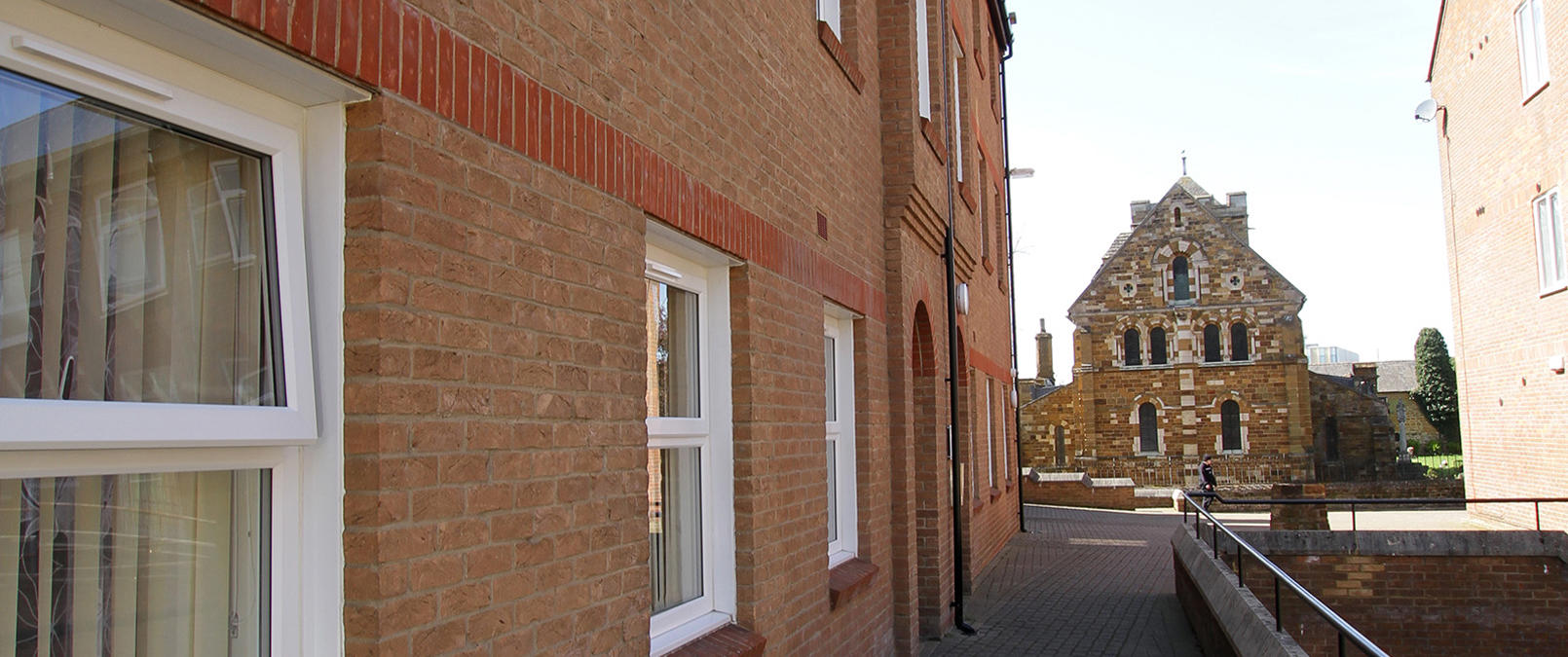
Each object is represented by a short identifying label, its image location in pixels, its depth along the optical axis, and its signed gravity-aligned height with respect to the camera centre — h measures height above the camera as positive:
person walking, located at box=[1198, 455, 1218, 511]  26.81 -1.85
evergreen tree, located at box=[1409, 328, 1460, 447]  59.81 +0.43
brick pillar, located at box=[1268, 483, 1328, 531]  13.17 -1.43
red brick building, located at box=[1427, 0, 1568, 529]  17.95 +2.87
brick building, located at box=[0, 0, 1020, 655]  1.98 +0.21
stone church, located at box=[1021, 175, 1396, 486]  42.09 +1.51
